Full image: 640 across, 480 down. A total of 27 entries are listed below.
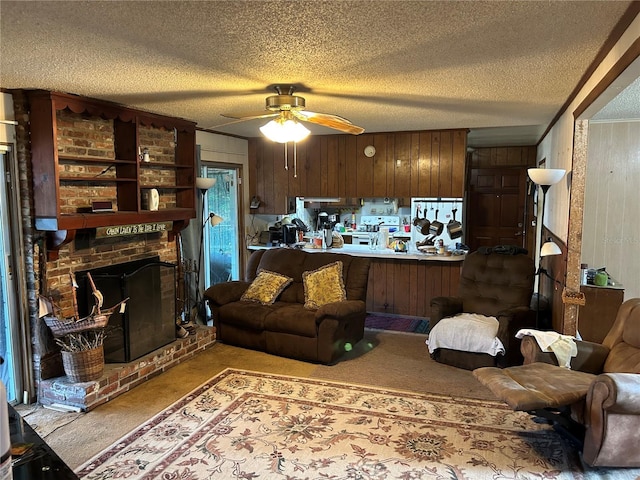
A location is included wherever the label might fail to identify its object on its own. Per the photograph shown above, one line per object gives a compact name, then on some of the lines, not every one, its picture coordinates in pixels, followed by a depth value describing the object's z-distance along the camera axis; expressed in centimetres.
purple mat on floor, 554
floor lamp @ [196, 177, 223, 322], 507
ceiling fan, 337
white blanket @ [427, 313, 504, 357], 410
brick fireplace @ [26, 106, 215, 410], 360
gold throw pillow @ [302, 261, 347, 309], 473
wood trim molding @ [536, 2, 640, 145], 197
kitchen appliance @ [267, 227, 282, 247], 659
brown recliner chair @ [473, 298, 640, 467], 251
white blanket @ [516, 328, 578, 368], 319
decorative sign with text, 390
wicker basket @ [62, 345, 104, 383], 350
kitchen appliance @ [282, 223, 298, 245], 656
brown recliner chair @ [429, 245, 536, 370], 412
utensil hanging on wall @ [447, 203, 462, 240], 598
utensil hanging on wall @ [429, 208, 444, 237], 616
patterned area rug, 271
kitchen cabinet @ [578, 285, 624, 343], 423
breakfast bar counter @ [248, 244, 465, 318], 584
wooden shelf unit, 349
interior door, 777
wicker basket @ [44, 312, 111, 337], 354
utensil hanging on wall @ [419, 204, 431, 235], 609
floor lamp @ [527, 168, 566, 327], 384
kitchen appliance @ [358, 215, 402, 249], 679
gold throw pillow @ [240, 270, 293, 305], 493
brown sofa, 433
